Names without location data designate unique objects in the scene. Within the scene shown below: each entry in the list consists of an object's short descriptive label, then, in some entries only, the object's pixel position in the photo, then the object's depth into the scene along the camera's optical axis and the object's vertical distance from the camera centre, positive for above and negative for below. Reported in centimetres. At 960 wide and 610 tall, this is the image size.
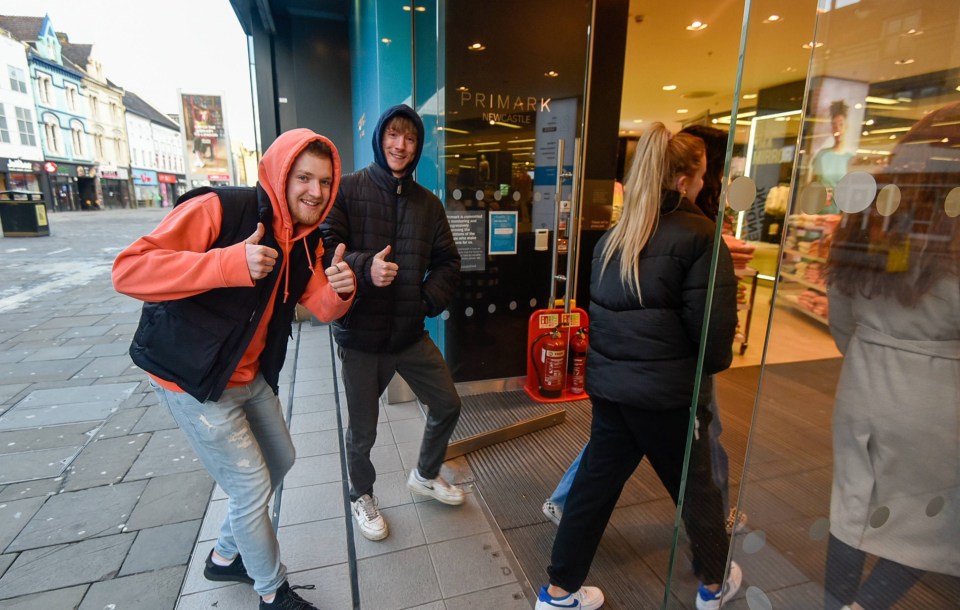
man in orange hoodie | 140 -37
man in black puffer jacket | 207 -39
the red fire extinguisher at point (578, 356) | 378 -119
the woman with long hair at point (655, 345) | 145 -43
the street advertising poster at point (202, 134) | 730 +85
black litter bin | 1324 -71
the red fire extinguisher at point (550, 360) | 365 -120
